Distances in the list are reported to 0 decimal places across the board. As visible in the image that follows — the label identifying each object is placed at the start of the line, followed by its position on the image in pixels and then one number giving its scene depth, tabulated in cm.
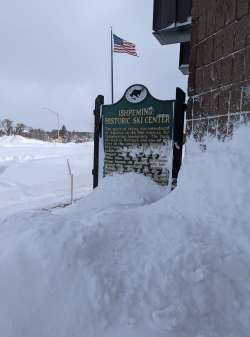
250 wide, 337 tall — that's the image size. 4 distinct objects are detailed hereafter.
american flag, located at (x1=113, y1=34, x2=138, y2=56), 1526
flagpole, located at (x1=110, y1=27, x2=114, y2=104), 1813
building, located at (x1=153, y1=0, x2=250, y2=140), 278
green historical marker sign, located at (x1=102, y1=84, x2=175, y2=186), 546
